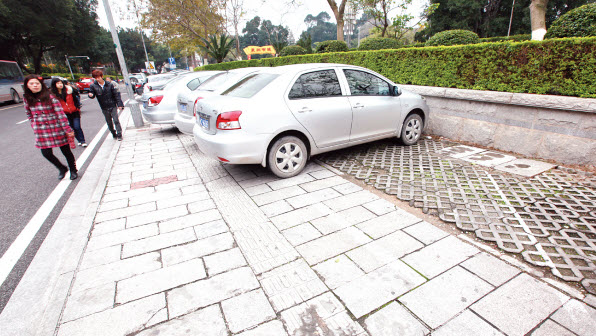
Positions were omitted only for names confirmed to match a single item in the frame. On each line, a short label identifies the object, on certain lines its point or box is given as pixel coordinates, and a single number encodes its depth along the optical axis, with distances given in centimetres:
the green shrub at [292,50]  1580
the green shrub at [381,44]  969
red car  2553
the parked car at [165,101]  763
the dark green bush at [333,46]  1177
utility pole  922
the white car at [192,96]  589
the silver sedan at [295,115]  408
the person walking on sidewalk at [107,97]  753
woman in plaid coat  450
